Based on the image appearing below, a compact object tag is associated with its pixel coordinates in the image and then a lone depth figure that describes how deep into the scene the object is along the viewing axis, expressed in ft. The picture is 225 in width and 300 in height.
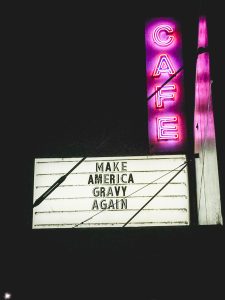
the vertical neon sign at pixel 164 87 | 28.09
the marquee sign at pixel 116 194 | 27.04
